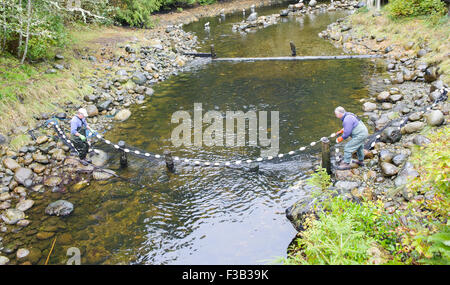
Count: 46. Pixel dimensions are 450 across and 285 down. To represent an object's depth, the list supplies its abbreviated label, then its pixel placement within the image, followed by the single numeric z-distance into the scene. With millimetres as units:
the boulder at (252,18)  35225
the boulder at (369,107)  13180
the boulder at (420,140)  8914
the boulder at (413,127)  10102
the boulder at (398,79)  15273
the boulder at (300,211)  7546
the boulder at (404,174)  7884
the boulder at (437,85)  12312
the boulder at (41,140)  11894
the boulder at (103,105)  15297
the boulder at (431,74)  13982
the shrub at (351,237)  4668
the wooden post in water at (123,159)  11000
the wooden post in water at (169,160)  10562
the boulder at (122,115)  14812
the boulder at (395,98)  13281
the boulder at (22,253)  7719
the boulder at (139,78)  18547
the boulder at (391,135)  10125
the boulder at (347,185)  8495
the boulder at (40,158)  11102
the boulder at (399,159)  8812
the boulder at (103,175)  10602
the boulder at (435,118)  9633
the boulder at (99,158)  11405
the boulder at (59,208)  9031
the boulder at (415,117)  10578
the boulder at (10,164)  10578
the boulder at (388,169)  8586
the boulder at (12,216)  8797
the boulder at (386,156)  9156
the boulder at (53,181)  10387
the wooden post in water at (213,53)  22825
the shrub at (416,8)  17984
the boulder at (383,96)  13603
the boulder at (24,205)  9256
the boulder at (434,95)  11664
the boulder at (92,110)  14727
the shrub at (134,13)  28533
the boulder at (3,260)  7448
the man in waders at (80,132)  10570
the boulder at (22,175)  10242
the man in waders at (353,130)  8938
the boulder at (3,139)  11367
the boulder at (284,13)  36156
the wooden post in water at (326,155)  8891
